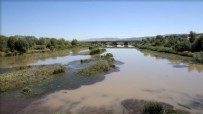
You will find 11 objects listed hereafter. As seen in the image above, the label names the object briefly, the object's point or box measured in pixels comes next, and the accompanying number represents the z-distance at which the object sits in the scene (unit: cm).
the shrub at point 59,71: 1782
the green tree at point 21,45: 3855
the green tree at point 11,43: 3902
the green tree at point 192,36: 3939
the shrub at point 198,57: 2432
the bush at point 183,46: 3412
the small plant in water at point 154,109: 810
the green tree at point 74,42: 7524
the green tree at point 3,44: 3675
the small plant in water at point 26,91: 1180
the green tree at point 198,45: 3187
